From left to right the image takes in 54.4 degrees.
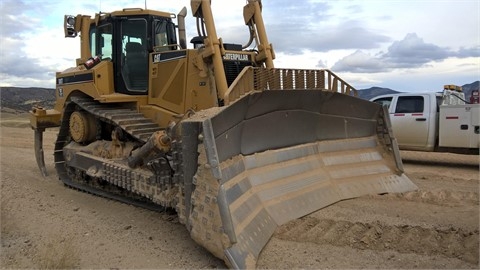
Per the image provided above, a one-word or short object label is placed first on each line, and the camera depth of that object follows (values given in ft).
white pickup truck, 31.91
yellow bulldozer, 14.03
